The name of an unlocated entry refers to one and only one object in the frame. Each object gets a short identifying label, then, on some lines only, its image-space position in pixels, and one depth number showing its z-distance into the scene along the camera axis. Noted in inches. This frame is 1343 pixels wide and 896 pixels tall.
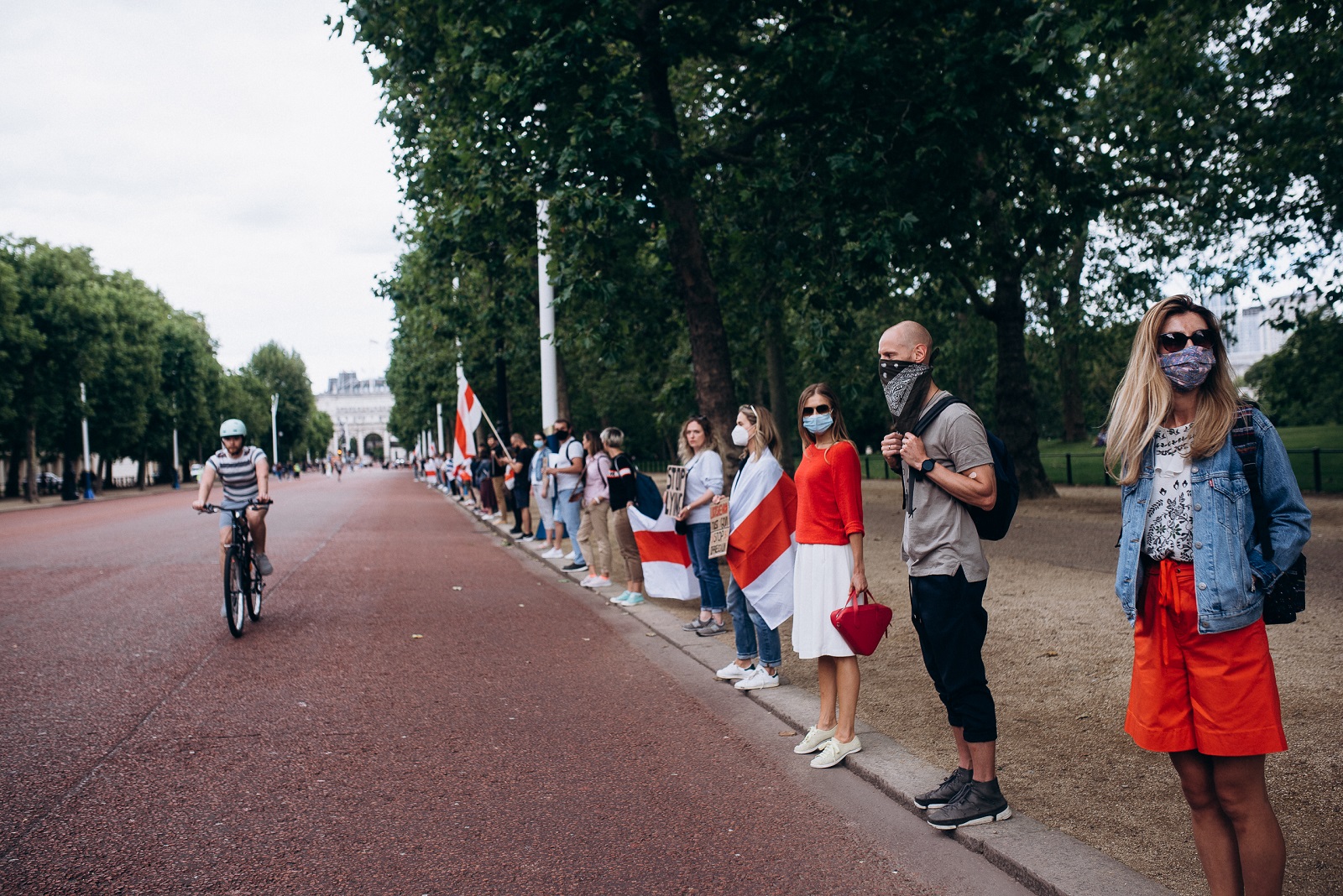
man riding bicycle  373.7
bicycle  351.3
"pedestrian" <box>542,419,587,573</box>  523.2
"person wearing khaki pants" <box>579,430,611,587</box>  472.1
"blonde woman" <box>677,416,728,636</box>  336.5
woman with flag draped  253.8
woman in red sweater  200.7
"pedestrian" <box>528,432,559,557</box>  574.6
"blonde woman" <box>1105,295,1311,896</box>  114.2
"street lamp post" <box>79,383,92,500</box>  2046.0
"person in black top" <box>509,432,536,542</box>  727.7
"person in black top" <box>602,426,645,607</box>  414.0
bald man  163.0
